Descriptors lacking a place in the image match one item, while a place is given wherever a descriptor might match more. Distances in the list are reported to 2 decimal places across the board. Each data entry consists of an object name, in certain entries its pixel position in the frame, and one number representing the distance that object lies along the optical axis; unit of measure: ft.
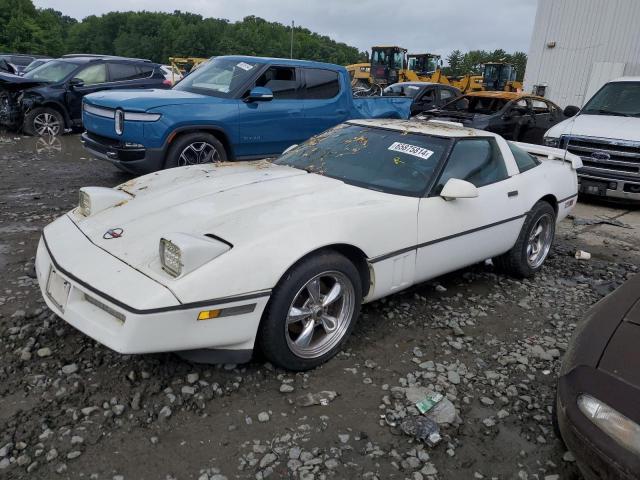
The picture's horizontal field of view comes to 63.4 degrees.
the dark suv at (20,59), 64.23
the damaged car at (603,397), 5.83
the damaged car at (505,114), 32.22
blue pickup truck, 19.79
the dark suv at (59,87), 31.55
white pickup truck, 23.04
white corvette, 8.05
